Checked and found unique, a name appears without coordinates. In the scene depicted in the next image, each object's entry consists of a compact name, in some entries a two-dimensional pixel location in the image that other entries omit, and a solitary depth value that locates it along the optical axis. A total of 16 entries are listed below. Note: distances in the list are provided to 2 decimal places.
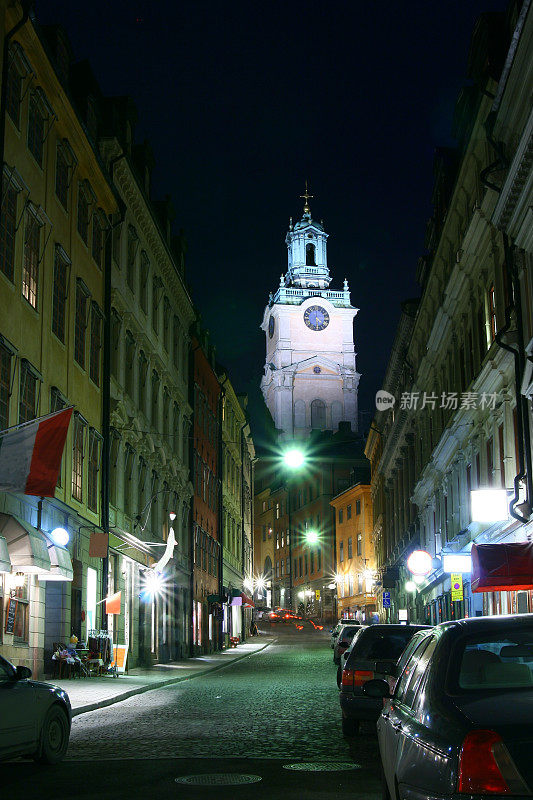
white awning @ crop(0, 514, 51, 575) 21.00
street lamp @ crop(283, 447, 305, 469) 40.97
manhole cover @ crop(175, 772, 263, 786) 10.45
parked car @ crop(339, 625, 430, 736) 14.53
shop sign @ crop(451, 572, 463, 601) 32.06
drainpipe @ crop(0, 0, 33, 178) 21.20
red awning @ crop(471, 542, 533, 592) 23.58
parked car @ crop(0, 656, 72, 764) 10.38
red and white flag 17.17
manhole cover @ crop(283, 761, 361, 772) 11.48
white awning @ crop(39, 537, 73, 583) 23.53
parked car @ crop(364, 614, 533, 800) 5.03
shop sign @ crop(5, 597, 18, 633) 21.91
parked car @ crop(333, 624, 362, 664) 32.22
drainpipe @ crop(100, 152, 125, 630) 30.41
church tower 129.25
